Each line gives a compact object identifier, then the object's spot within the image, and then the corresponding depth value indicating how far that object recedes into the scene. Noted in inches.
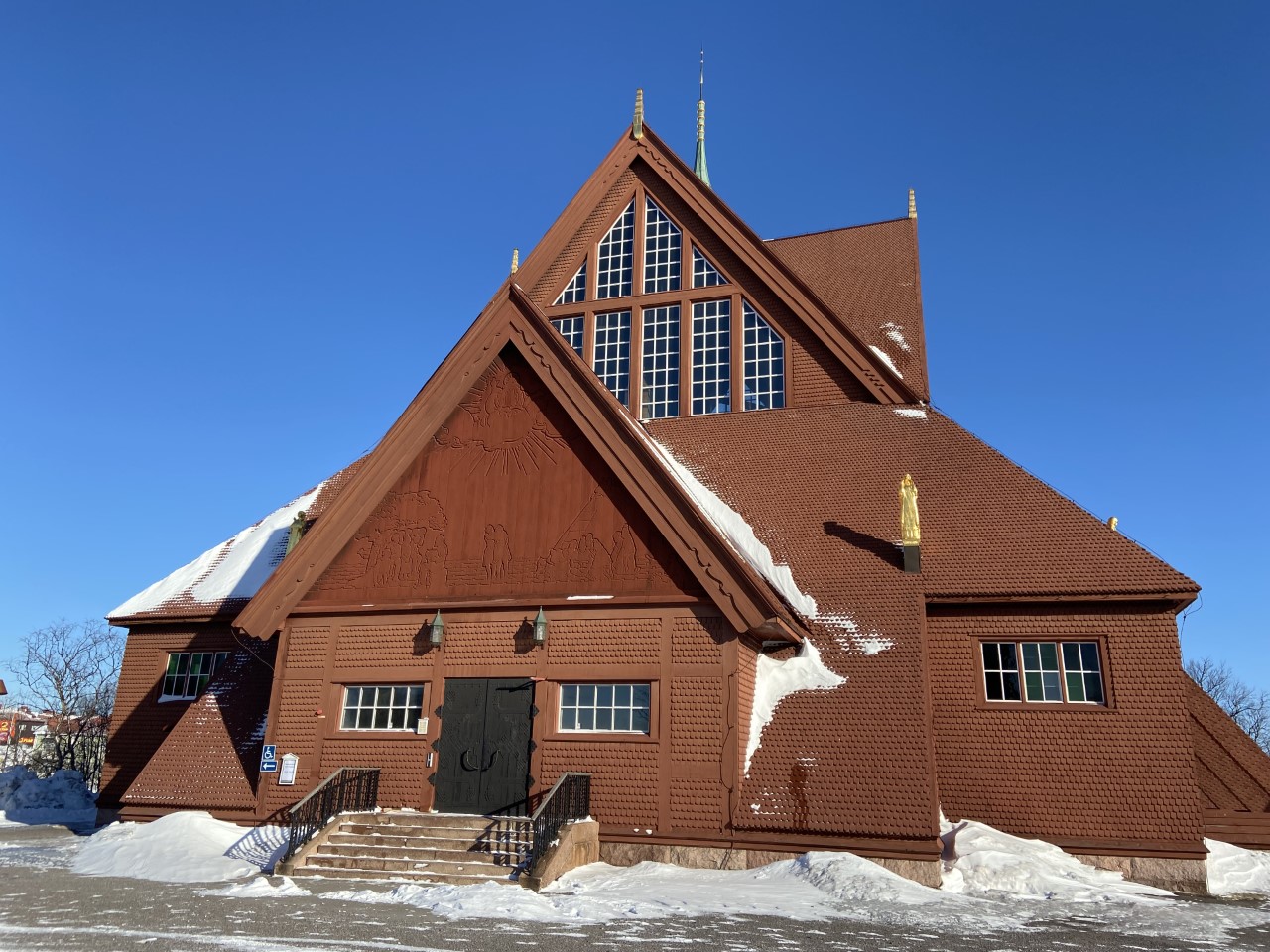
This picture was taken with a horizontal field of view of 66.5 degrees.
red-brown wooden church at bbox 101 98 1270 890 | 533.0
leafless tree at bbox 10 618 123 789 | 1499.8
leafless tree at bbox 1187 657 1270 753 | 2672.2
